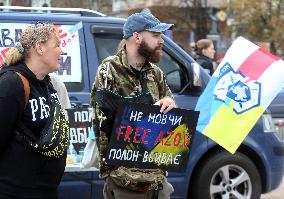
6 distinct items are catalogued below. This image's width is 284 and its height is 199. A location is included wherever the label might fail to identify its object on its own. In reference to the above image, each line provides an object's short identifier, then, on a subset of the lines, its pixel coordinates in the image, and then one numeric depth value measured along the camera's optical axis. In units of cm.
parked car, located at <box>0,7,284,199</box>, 548
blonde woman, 284
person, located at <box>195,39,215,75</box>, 850
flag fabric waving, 347
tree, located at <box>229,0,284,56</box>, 3116
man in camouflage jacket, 322
